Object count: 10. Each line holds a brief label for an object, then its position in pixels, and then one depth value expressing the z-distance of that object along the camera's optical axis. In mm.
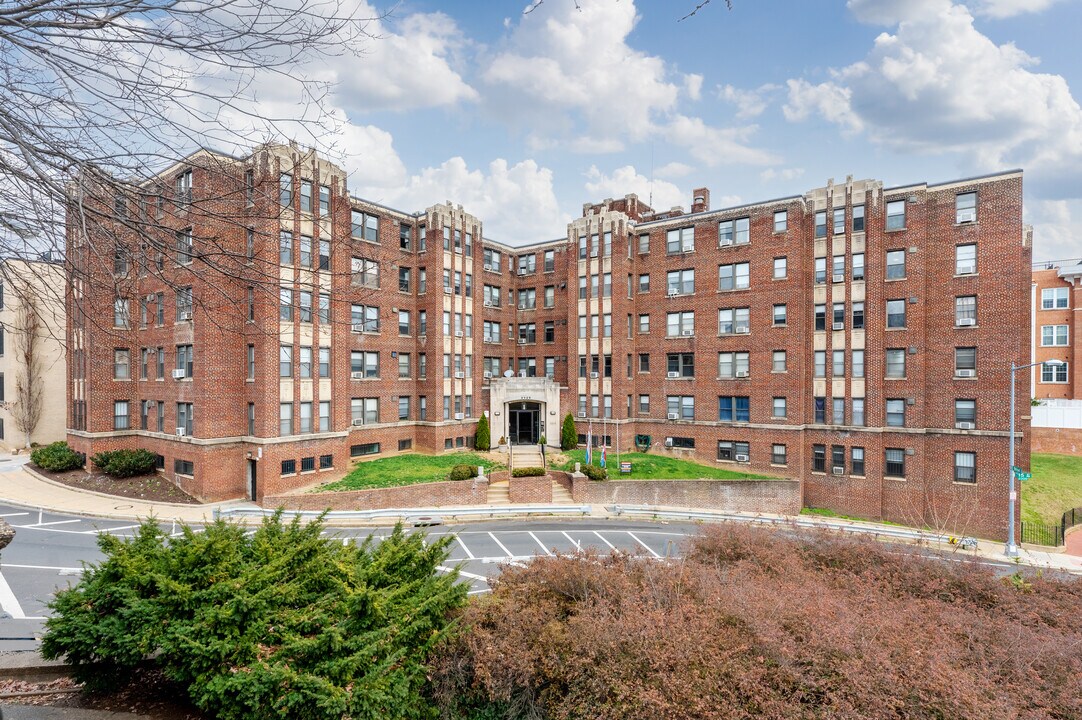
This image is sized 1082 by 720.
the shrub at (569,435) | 36219
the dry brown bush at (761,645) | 5922
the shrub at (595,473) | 28703
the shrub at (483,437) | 35812
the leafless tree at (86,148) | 4605
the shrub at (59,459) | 29562
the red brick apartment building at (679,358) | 26469
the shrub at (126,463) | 27484
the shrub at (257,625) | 6051
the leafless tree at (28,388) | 37562
